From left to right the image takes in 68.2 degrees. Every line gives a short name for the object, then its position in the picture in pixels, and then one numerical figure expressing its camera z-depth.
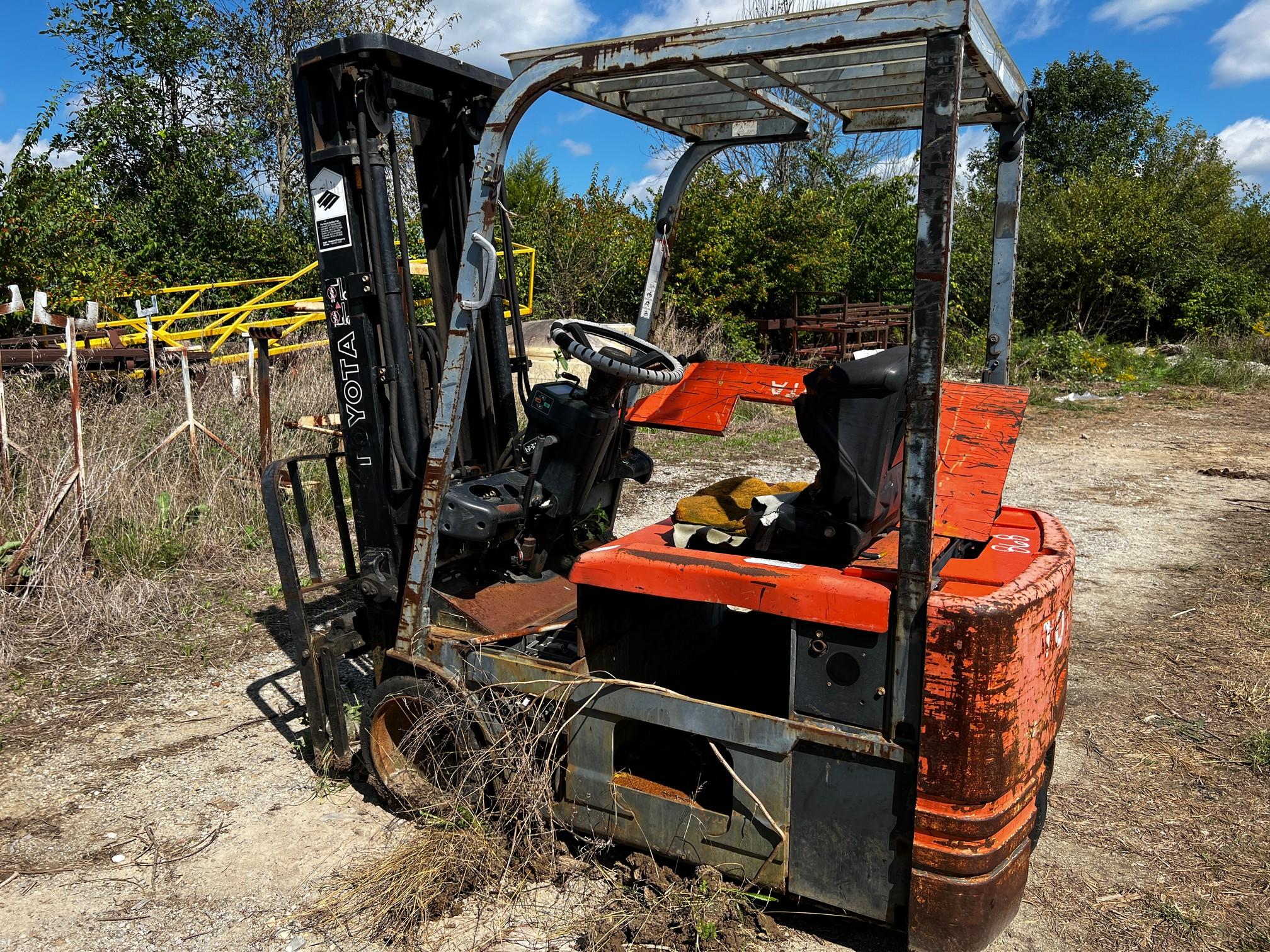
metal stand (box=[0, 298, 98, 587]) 5.66
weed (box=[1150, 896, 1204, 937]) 3.10
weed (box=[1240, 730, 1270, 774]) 4.14
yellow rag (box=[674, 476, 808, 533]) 3.55
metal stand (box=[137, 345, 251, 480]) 7.05
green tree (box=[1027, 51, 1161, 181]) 36.75
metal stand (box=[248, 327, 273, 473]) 6.36
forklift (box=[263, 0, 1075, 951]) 2.59
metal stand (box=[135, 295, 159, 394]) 7.59
